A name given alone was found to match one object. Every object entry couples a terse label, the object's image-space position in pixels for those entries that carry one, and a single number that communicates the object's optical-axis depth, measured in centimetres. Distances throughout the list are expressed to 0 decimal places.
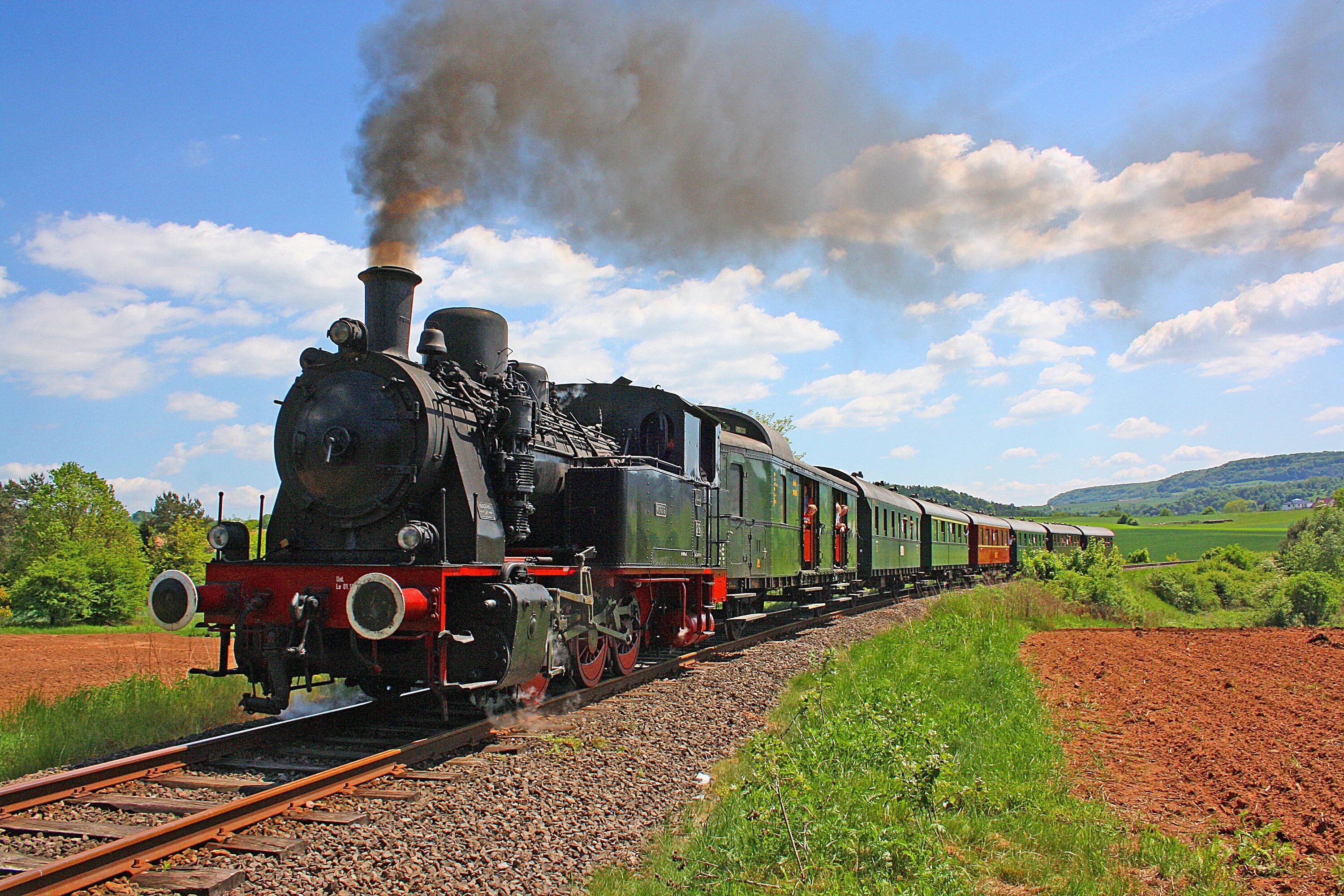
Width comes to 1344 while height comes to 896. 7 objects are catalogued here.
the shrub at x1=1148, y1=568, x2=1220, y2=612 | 2681
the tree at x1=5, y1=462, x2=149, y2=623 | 2381
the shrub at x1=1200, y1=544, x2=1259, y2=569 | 3547
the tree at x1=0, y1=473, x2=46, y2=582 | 4372
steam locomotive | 632
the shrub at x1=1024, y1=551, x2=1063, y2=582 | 2359
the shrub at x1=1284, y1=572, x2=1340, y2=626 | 1955
